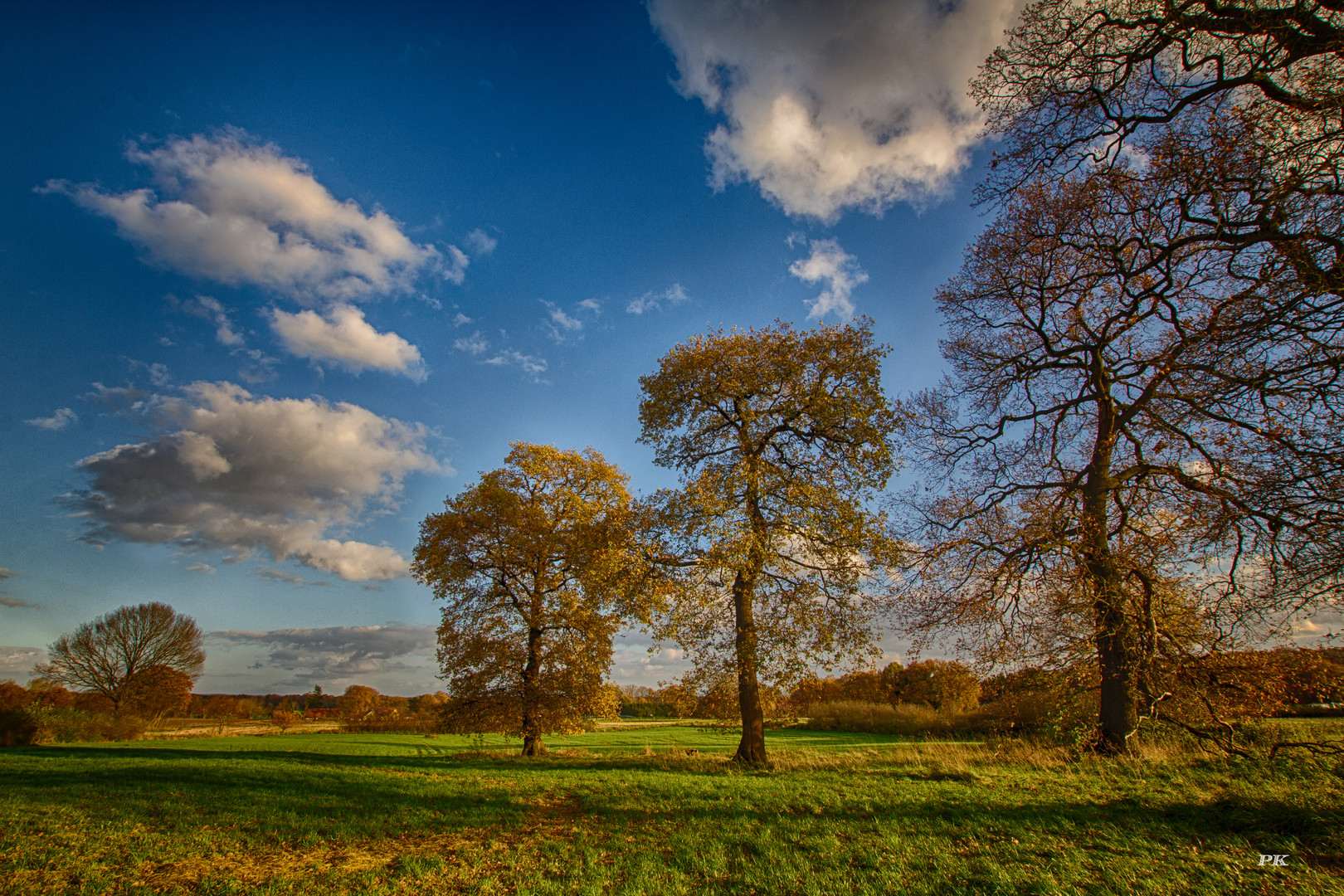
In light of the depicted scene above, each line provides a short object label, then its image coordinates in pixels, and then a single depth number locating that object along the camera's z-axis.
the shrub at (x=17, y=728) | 27.08
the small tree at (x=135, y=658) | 44.22
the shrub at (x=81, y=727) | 30.05
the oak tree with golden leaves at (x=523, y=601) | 20.28
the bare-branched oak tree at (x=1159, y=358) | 6.99
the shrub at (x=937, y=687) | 42.00
